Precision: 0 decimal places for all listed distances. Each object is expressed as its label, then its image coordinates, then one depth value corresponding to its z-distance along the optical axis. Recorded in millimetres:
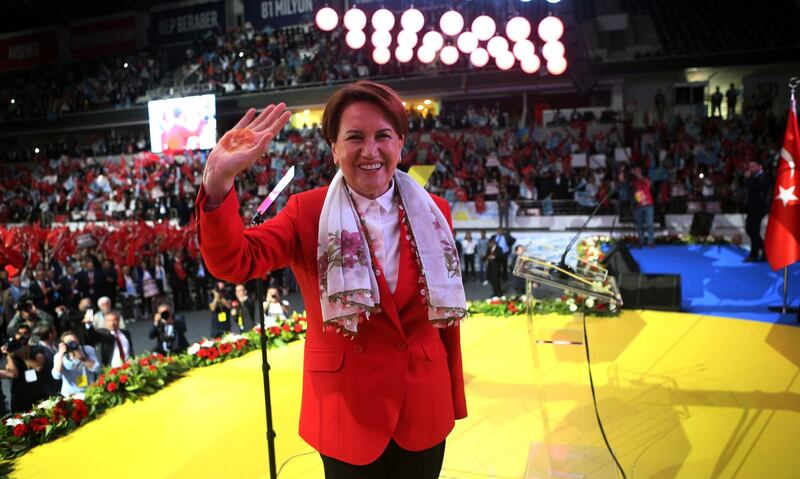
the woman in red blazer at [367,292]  1631
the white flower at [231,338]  6461
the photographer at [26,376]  5379
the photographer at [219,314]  7719
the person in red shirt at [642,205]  11501
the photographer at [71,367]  5629
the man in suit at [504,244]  10469
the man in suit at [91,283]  10180
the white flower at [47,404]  4623
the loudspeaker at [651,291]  7340
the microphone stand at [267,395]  2270
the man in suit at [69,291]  9828
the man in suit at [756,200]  9616
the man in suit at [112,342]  6570
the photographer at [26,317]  7228
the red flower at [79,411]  4660
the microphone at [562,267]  3450
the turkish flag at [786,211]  5777
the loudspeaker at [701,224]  12773
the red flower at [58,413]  4532
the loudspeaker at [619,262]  8688
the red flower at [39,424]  4355
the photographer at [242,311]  8059
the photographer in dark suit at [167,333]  7257
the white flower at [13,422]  4344
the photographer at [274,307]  7723
